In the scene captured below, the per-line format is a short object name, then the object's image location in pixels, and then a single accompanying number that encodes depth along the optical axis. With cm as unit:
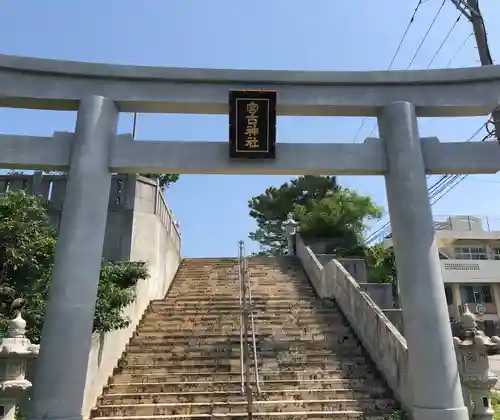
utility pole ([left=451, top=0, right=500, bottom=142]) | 691
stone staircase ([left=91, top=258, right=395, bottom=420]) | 593
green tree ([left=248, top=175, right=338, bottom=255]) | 2514
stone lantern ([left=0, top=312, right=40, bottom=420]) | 434
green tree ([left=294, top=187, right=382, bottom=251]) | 1617
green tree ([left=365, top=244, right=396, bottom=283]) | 1417
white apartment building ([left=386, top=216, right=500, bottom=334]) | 2462
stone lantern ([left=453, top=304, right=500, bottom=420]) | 530
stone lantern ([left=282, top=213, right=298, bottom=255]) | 1728
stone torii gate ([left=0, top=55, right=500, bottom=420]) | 528
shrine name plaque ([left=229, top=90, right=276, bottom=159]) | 629
